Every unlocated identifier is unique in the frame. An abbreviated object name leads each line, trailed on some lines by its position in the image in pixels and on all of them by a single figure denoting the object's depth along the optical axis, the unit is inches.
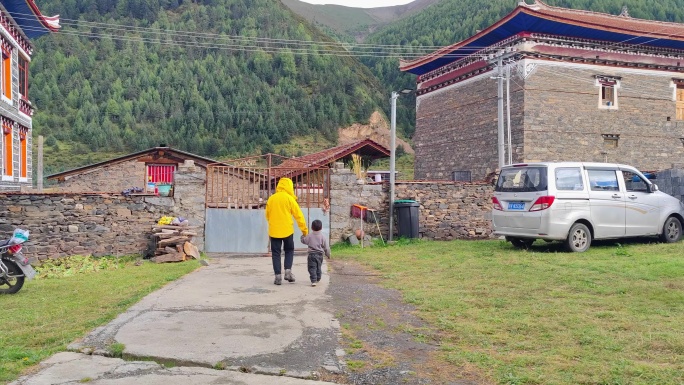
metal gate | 526.0
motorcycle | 339.9
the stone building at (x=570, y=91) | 868.0
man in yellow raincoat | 336.5
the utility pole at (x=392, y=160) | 605.6
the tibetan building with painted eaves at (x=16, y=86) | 802.2
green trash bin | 599.8
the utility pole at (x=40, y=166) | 1009.4
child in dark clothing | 339.9
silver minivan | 434.0
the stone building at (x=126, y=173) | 822.5
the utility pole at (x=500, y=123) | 716.0
